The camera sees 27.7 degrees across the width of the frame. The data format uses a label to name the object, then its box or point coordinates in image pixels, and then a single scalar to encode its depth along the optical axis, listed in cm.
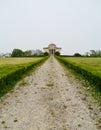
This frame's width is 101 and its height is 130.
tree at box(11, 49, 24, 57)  11254
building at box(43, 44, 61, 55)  11916
